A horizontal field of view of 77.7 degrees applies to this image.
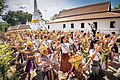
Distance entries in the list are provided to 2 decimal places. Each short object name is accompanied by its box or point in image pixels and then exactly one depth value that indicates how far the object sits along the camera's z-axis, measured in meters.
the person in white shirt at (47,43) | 2.02
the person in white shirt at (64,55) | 1.80
